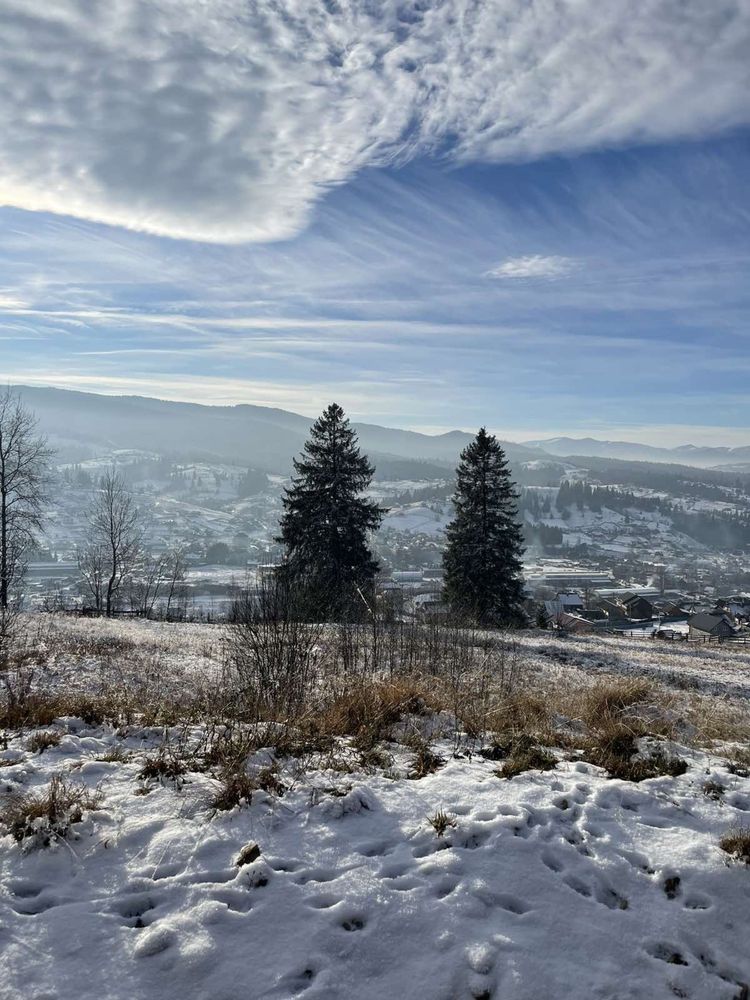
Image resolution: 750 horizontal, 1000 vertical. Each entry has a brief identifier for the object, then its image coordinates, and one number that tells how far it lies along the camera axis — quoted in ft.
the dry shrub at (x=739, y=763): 16.40
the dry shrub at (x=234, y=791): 13.52
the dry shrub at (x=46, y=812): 11.93
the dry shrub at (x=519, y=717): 19.39
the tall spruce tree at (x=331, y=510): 80.02
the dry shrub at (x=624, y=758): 16.29
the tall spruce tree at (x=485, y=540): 88.43
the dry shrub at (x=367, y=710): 18.19
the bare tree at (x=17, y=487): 70.18
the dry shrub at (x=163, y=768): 14.96
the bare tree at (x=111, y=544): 93.81
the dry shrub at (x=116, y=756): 16.02
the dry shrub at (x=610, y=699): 20.88
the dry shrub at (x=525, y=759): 16.17
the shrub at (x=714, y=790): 14.90
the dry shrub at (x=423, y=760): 16.05
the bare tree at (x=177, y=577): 119.99
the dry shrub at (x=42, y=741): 16.60
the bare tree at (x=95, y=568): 104.02
